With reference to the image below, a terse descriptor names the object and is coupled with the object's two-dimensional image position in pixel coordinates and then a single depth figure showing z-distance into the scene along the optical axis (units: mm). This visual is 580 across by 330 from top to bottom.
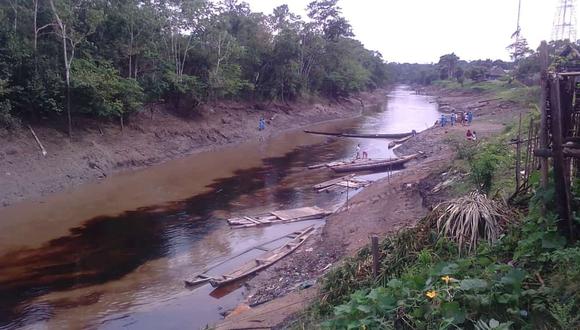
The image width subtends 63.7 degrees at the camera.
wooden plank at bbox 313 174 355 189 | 23391
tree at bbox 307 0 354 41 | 54969
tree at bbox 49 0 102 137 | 23484
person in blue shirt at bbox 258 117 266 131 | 42125
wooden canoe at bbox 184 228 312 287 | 13045
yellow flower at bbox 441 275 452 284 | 5539
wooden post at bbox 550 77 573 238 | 5828
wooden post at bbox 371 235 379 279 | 7257
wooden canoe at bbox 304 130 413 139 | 38844
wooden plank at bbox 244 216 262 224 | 17734
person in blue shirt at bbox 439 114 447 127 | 39400
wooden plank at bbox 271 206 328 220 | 18406
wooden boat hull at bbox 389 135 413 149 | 35556
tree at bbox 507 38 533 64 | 67562
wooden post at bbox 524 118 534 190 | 7934
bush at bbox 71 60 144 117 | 24672
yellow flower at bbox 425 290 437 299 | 5277
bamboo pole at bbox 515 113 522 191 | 7896
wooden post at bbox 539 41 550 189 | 6051
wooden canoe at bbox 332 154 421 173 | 27109
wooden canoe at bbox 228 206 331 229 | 17703
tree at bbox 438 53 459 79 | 113750
